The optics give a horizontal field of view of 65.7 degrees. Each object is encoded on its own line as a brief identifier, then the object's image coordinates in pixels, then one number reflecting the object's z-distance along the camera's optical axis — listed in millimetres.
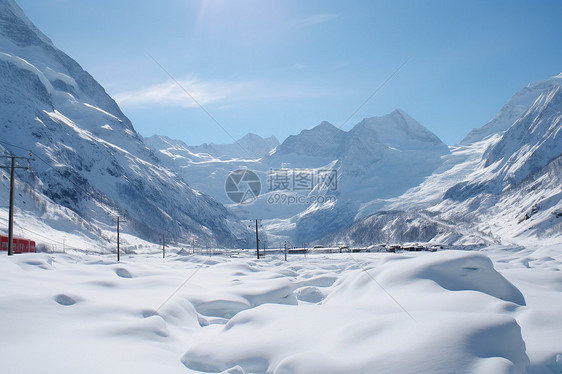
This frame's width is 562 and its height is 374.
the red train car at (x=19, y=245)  46731
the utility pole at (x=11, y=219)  28272
